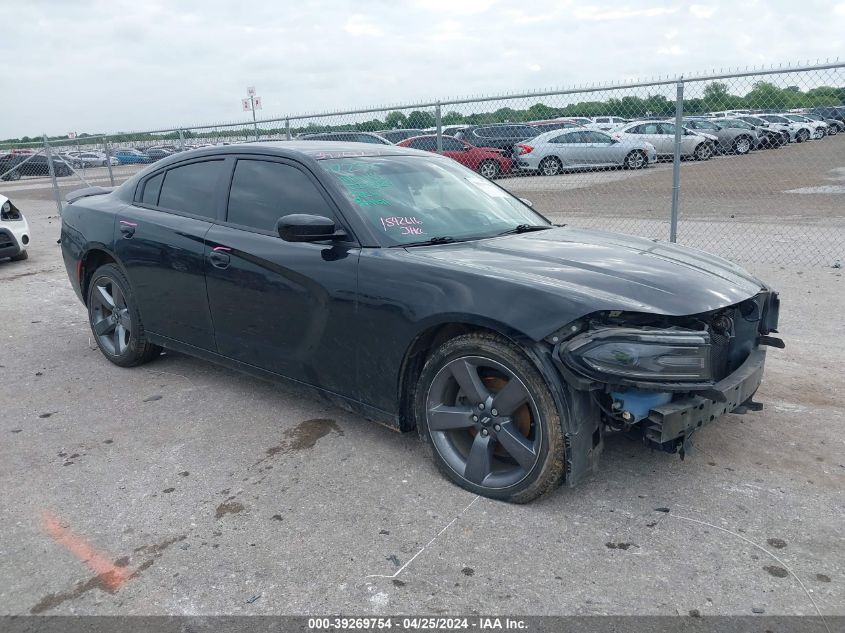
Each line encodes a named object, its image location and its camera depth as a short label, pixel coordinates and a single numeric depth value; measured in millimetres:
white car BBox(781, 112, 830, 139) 23672
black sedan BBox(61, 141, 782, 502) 3018
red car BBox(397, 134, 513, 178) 13062
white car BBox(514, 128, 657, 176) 12906
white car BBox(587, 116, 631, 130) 18536
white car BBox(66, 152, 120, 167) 19112
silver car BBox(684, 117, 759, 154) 20500
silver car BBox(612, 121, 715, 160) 14027
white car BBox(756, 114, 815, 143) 24938
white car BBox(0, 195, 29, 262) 9961
